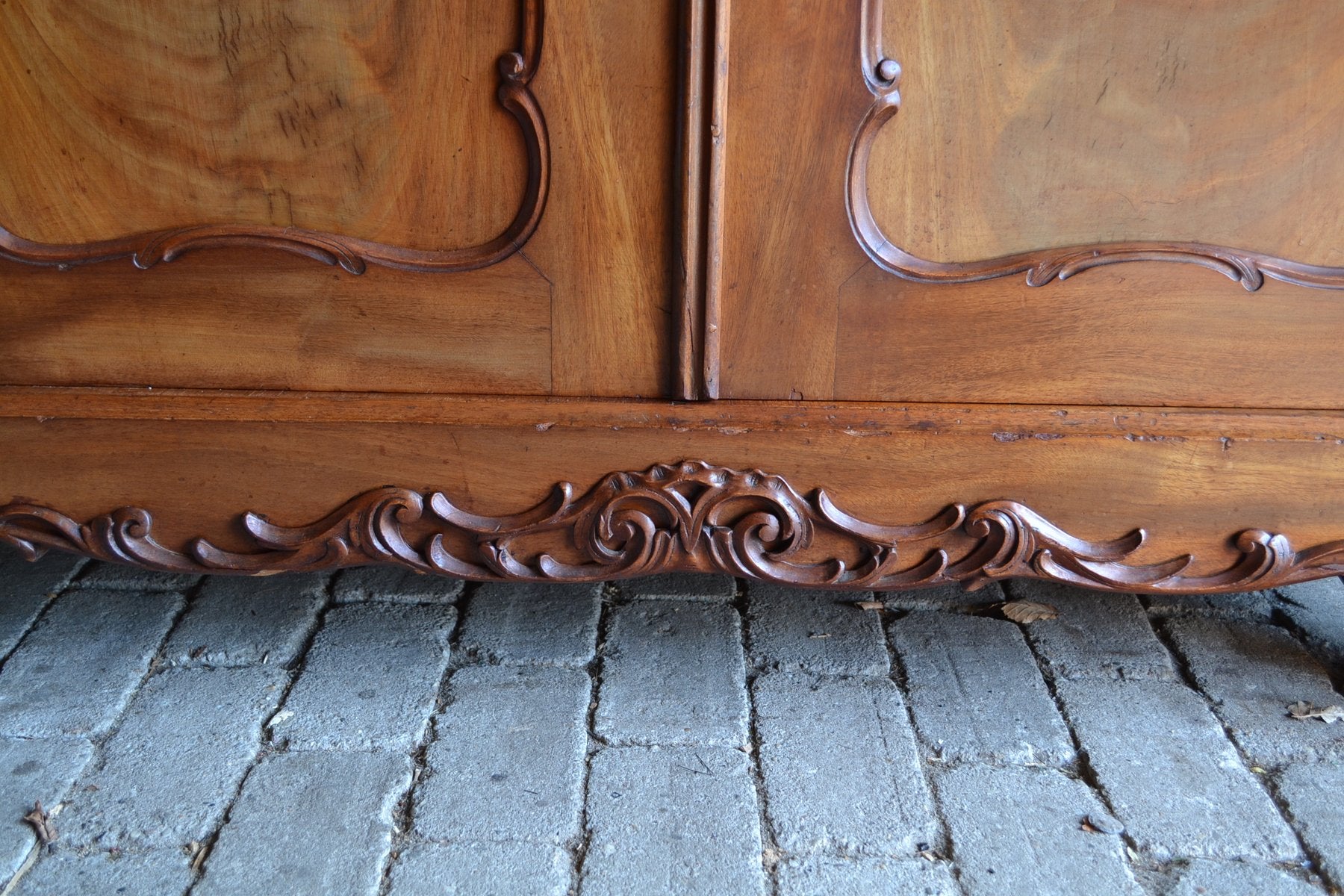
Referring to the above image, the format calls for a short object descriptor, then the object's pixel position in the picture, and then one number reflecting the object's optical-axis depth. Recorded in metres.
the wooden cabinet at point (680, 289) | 1.11
